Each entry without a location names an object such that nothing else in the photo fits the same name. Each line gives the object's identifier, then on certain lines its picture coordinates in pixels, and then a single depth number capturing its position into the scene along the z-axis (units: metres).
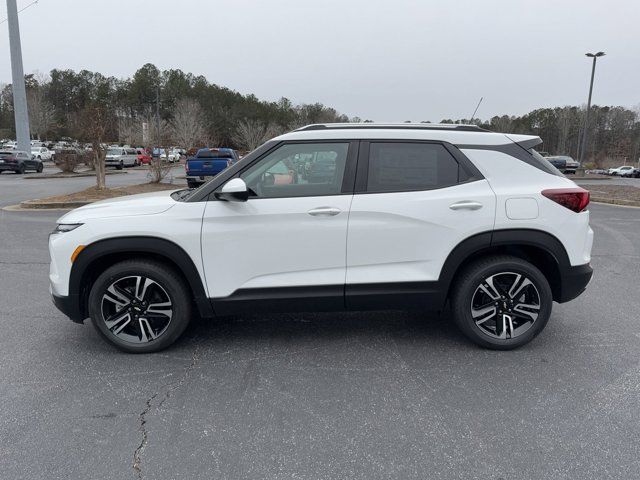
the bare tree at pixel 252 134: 50.68
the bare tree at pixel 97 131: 14.80
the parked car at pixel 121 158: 37.67
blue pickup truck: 17.12
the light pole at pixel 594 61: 28.53
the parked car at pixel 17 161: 29.59
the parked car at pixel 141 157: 45.21
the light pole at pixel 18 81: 28.22
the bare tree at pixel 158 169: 20.47
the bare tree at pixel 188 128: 52.34
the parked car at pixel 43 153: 45.81
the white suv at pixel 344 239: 3.67
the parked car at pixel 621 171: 49.34
